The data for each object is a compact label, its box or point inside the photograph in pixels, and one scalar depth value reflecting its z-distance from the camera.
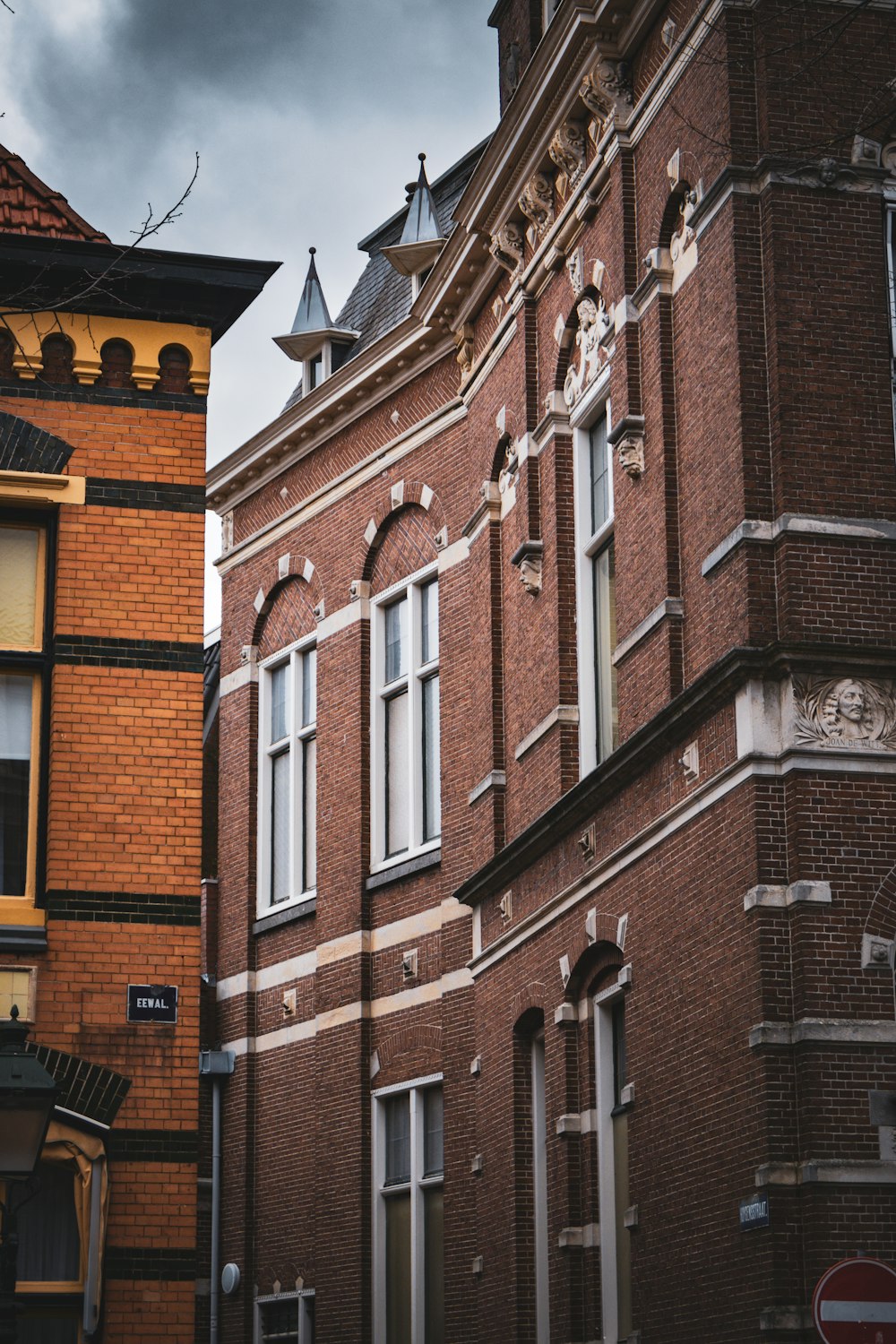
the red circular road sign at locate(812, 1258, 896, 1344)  11.48
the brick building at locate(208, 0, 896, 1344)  14.24
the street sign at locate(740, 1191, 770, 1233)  13.65
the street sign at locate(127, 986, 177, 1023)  14.87
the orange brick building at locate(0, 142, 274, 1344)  14.46
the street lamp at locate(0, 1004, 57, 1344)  11.31
